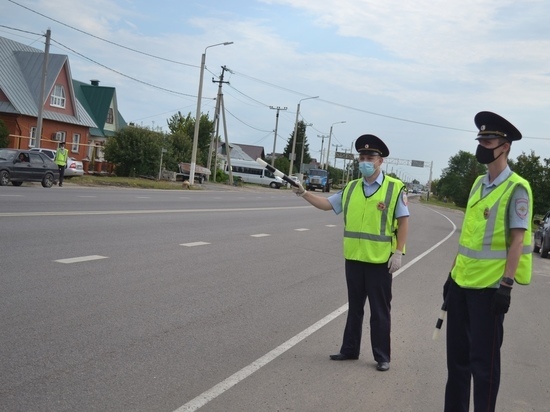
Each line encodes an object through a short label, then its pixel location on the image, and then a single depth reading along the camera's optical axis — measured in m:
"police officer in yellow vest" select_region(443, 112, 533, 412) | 4.46
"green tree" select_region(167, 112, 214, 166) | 59.28
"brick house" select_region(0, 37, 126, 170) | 48.59
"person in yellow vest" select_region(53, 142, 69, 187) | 29.84
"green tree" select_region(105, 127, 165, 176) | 48.59
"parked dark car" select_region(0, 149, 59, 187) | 27.06
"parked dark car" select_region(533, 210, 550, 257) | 22.38
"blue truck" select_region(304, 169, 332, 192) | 81.75
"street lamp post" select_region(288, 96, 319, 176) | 80.25
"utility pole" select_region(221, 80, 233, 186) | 57.72
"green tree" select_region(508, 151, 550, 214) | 48.34
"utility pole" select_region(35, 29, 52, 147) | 35.28
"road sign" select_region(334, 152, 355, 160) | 135.05
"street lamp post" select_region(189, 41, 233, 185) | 46.66
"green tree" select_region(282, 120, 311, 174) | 121.90
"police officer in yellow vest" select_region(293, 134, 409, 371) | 6.30
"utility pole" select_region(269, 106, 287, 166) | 78.06
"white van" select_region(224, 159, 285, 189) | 77.50
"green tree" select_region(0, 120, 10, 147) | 42.97
